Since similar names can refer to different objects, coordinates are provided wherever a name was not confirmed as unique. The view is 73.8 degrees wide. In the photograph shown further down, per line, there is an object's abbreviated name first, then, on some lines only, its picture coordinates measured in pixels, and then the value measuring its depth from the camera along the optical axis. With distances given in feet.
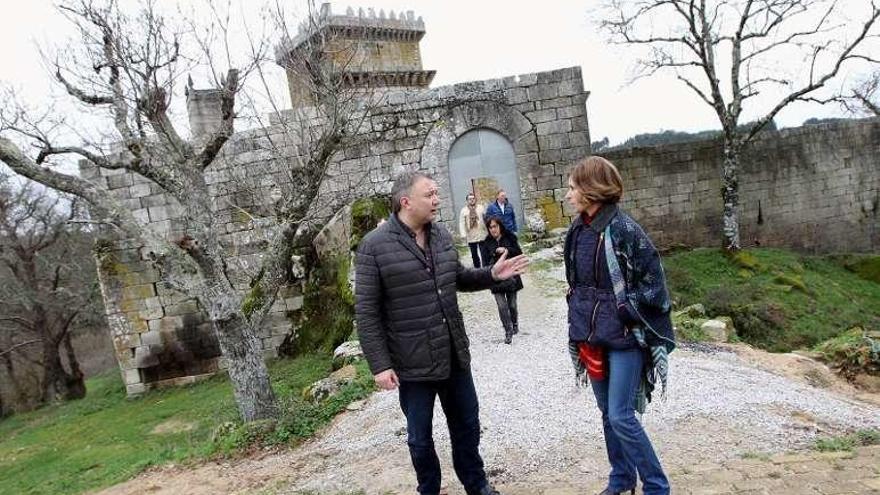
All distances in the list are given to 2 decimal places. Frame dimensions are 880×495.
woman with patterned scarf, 9.12
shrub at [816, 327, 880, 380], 19.69
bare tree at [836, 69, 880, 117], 43.28
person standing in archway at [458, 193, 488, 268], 25.44
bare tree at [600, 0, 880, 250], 40.47
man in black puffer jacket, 10.11
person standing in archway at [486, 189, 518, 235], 21.52
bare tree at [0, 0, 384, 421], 19.90
